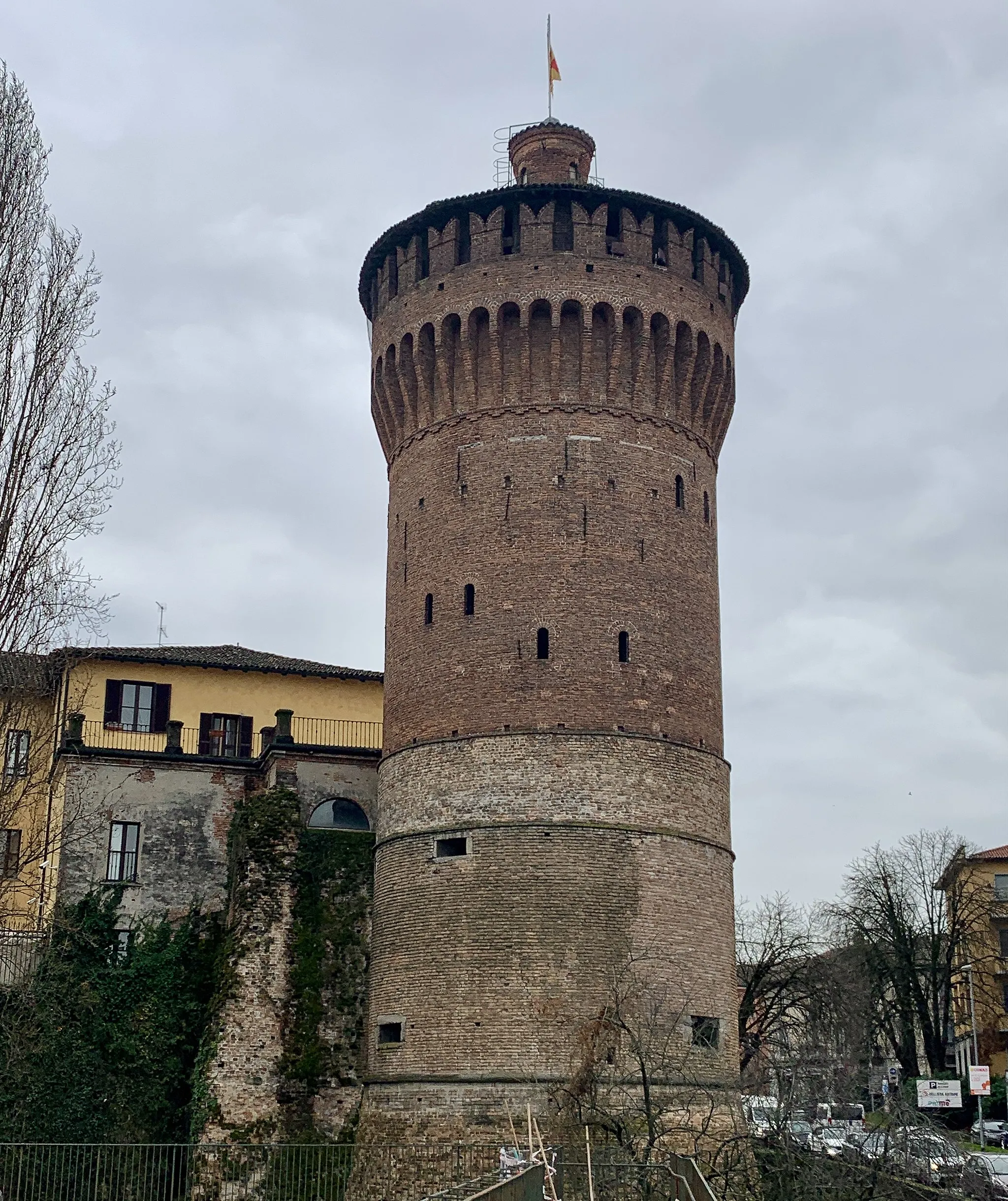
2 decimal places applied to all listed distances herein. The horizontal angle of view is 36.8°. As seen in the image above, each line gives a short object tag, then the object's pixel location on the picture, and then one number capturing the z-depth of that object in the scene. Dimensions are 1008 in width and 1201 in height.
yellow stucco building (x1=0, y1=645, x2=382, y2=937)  32.88
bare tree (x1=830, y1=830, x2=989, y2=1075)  52.84
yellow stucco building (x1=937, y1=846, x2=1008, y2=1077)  56.34
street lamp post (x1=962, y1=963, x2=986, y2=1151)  52.53
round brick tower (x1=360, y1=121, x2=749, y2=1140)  27.02
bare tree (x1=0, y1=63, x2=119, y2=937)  23.58
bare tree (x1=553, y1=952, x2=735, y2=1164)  25.41
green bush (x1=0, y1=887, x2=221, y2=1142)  29.42
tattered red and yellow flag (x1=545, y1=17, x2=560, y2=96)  35.53
